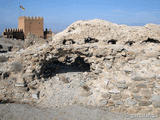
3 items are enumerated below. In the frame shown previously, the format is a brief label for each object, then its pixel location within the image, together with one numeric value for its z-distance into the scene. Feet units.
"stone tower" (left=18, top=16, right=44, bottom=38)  129.08
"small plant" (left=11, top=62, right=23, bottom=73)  23.68
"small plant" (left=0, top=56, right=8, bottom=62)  24.71
